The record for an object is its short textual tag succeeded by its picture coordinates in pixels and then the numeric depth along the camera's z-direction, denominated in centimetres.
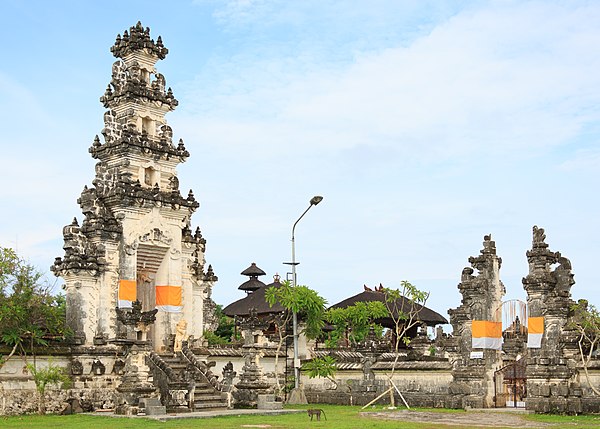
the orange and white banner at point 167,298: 3516
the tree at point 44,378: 2827
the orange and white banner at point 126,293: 3278
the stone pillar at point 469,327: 3109
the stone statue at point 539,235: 2884
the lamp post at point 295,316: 3428
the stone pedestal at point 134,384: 2839
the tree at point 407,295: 3175
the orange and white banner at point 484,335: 3134
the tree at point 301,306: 3425
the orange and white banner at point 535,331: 2822
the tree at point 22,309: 2855
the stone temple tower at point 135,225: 3244
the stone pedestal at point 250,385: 3192
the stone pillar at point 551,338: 2747
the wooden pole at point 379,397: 3119
